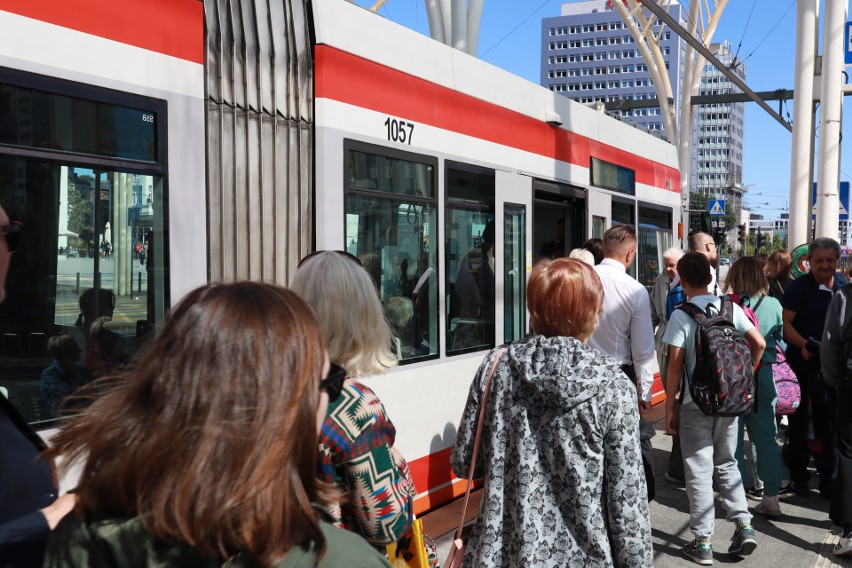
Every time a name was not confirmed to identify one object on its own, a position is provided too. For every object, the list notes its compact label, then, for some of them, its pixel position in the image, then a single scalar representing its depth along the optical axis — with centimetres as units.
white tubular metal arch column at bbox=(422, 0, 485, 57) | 1730
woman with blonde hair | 206
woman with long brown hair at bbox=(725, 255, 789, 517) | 557
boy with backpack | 461
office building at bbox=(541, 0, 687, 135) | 16500
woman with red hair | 281
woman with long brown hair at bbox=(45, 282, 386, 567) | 116
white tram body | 345
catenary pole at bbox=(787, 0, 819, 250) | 1283
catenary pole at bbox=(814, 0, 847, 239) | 1219
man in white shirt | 496
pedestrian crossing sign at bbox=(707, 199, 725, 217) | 2327
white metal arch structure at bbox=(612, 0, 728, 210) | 2478
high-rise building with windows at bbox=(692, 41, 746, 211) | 15488
